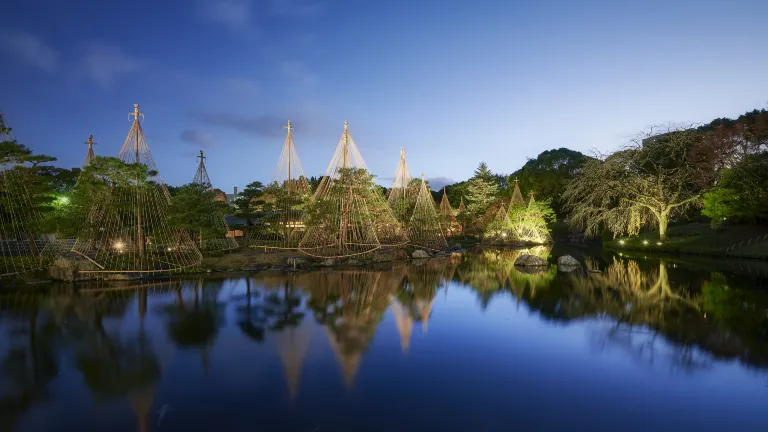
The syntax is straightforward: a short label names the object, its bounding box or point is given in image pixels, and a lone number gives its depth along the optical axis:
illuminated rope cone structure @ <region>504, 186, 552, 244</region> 41.00
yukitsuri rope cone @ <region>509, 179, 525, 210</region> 42.16
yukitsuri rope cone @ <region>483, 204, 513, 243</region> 41.38
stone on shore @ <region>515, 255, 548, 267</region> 23.97
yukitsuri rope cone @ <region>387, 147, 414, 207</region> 34.06
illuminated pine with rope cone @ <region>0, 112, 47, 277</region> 14.66
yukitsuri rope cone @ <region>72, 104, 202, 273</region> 17.91
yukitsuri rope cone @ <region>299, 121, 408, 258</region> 23.73
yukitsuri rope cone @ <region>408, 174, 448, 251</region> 32.03
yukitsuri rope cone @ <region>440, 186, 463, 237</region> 42.01
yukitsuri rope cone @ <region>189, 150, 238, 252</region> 22.92
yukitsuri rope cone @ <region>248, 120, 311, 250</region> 26.79
